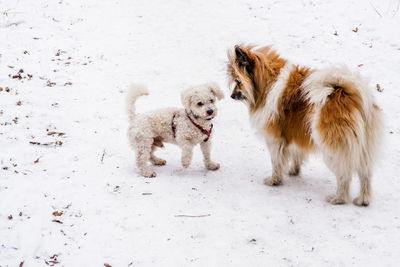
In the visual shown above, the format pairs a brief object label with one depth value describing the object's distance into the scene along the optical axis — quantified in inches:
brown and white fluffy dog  147.9
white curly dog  183.8
